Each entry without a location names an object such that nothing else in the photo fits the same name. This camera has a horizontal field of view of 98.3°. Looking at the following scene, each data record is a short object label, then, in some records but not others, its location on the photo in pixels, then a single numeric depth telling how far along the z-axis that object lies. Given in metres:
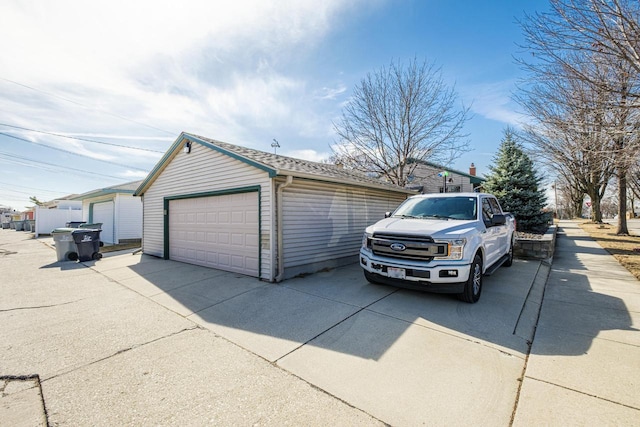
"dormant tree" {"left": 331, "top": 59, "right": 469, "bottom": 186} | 14.16
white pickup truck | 4.46
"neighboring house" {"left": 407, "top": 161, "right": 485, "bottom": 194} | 21.16
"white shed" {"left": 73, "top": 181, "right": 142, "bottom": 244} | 15.59
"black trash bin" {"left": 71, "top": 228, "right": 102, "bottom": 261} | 9.43
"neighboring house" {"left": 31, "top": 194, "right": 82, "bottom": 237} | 22.99
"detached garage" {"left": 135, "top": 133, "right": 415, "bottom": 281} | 6.52
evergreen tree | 14.04
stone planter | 8.38
